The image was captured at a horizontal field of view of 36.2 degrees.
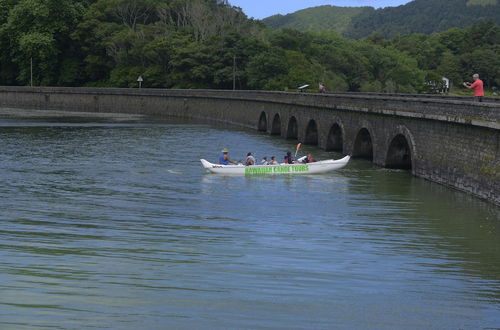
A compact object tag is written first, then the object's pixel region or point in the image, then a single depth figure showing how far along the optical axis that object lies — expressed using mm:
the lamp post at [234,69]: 103725
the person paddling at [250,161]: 41322
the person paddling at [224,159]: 41988
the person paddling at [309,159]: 42781
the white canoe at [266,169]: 41344
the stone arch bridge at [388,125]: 31766
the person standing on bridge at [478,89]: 32906
